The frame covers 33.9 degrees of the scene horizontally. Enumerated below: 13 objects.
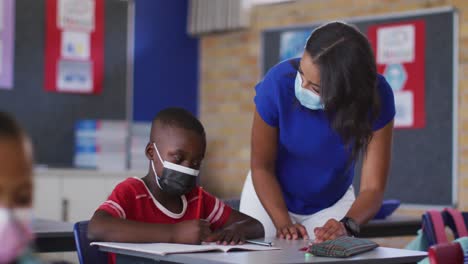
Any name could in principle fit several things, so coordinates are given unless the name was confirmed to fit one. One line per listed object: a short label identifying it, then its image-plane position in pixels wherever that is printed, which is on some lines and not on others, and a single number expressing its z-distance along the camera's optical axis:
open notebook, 1.64
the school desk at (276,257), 1.55
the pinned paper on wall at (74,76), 5.55
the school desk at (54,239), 2.15
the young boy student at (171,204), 1.83
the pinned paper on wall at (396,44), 4.91
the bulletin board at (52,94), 5.32
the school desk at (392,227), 3.03
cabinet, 4.96
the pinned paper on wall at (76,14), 5.52
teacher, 2.02
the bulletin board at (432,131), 4.68
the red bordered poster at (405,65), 4.84
